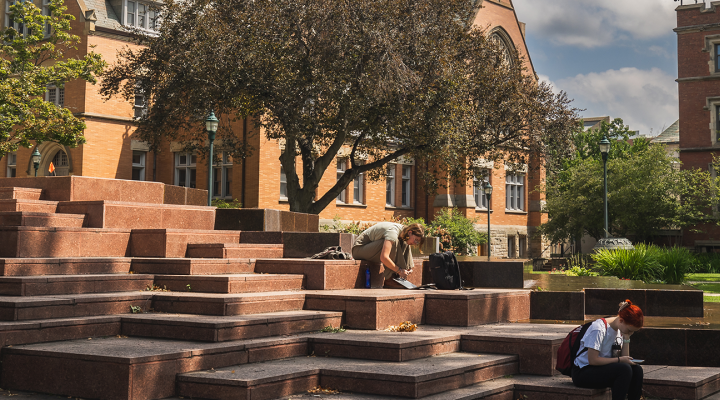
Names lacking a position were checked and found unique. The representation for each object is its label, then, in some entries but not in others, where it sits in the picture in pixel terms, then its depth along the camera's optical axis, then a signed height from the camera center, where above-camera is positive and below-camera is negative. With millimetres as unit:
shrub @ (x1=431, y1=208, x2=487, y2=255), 35438 +521
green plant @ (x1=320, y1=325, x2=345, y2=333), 8298 -1098
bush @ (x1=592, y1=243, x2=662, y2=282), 16531 -542
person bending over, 10078 -105
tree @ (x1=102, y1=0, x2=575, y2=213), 19469 +4863
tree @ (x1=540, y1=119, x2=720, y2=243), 40000 +2624
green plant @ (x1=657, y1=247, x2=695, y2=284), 16797 -583
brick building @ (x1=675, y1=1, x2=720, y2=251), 44344 +10532
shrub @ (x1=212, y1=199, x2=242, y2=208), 26252 +1455
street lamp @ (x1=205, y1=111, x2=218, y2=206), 19094 +3122
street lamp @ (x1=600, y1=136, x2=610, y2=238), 23156 +3239
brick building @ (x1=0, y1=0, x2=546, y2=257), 30891 +3591
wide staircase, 6246 -999
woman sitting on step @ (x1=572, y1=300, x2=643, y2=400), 6660 -1151
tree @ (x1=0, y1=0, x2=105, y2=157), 24453 +5857
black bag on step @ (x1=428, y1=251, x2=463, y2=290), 10398 -461
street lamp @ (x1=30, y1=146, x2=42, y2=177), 28109 +3308
